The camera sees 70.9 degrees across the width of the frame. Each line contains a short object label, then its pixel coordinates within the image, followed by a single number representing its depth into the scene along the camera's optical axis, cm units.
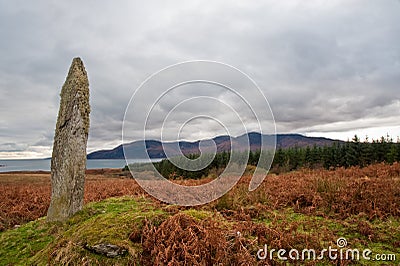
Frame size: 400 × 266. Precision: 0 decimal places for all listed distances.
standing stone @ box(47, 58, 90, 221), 763
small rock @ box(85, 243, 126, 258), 494
